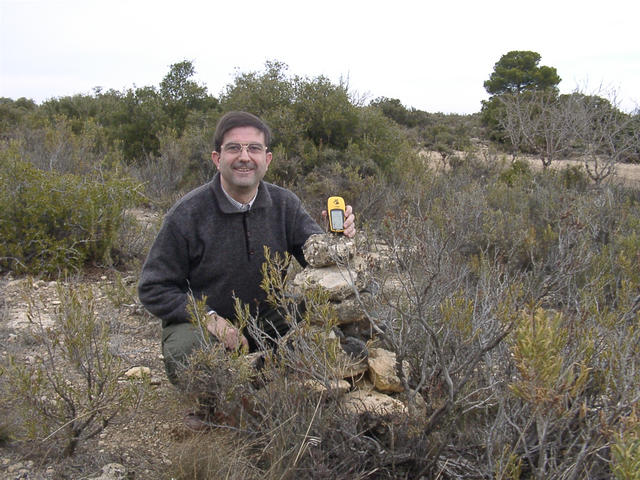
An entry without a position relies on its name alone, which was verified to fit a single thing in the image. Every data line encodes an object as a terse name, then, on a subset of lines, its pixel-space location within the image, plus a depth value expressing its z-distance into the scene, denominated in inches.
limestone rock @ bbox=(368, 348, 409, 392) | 96.6
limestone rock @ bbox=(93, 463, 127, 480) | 80.2
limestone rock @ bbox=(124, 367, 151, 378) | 115.7
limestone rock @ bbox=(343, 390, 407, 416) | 85.4
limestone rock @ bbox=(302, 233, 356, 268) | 100.0
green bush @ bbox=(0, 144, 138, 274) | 183.6
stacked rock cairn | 91.8
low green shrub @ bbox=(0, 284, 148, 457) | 80.1
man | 106.5
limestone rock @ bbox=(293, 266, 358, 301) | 100.5
